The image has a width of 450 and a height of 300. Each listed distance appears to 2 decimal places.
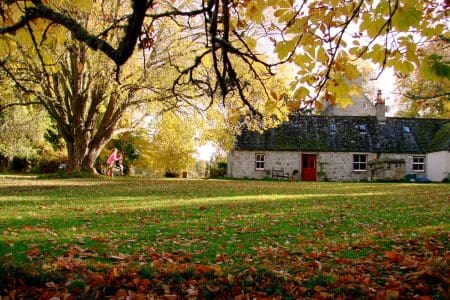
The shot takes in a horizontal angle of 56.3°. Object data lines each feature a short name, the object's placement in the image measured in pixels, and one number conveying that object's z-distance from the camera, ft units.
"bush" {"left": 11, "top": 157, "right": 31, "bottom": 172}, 141.59
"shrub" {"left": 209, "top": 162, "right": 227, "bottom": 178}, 127.95
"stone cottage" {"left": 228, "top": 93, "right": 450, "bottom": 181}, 115.75
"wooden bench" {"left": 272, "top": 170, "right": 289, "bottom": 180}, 116.47
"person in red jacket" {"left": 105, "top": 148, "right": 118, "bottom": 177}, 94.89
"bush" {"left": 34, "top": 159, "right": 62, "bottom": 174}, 131.75
